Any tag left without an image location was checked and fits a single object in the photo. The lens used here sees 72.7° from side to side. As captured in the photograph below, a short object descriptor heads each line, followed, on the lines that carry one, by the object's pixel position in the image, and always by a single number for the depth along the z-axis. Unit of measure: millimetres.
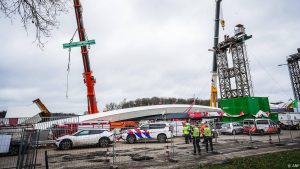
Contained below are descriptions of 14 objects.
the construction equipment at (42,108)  33634
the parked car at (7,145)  6973
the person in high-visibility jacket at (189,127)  16512
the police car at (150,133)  16625
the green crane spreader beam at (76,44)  20922
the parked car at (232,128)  22631
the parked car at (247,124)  21131
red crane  23406
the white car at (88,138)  10495
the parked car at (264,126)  20750
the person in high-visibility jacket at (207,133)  11438
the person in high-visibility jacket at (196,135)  11570
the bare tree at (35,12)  5881
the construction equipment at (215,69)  42494
